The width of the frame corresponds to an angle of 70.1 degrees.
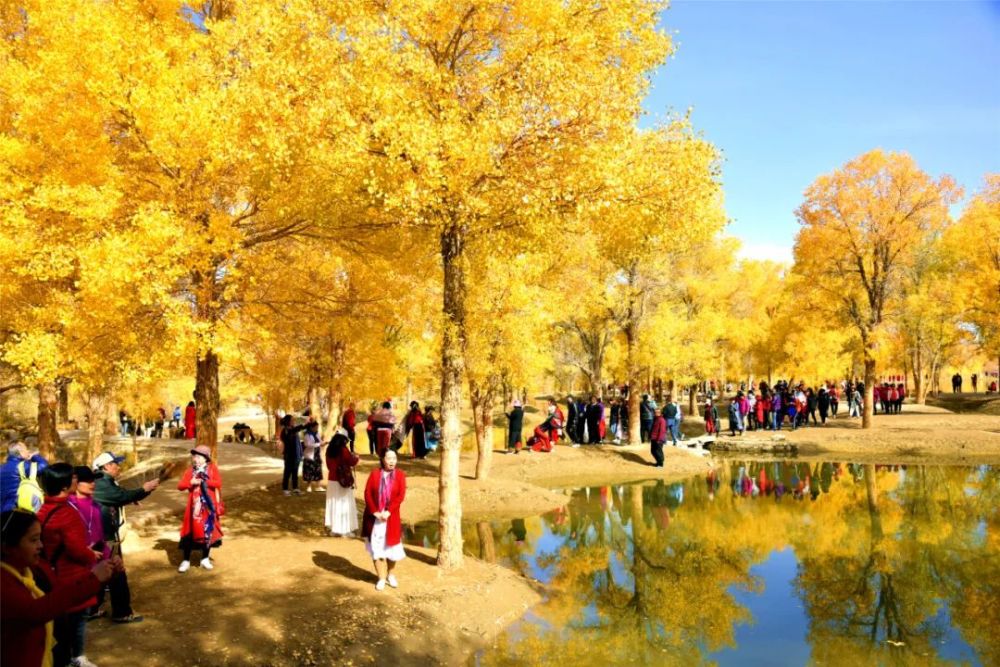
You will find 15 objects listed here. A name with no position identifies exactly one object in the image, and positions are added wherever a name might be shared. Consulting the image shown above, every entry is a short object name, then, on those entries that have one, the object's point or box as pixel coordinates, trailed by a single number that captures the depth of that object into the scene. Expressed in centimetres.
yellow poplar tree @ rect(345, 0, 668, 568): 941
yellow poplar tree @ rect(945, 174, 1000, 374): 3391
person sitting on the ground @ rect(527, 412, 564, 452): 2530
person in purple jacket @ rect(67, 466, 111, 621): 687
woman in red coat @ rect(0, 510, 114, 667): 375
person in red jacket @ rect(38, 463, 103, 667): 586
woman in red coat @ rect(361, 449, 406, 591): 961
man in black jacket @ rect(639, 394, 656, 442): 2702
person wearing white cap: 779
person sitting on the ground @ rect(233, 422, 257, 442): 3663
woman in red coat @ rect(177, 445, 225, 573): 977
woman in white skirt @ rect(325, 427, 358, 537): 1202
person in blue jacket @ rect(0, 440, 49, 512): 797
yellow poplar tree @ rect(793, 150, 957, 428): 2864
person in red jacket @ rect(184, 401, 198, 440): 2247
